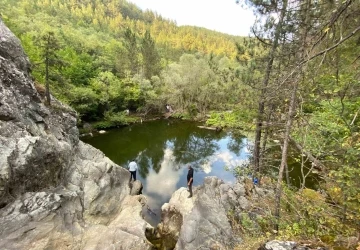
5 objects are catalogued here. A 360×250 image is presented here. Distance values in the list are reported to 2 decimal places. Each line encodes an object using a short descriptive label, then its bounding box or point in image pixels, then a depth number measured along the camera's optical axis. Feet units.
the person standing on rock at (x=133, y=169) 50.90
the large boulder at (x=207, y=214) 27.48
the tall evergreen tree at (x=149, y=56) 138.21
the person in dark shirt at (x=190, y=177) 40.37
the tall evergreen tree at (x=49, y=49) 48.53
